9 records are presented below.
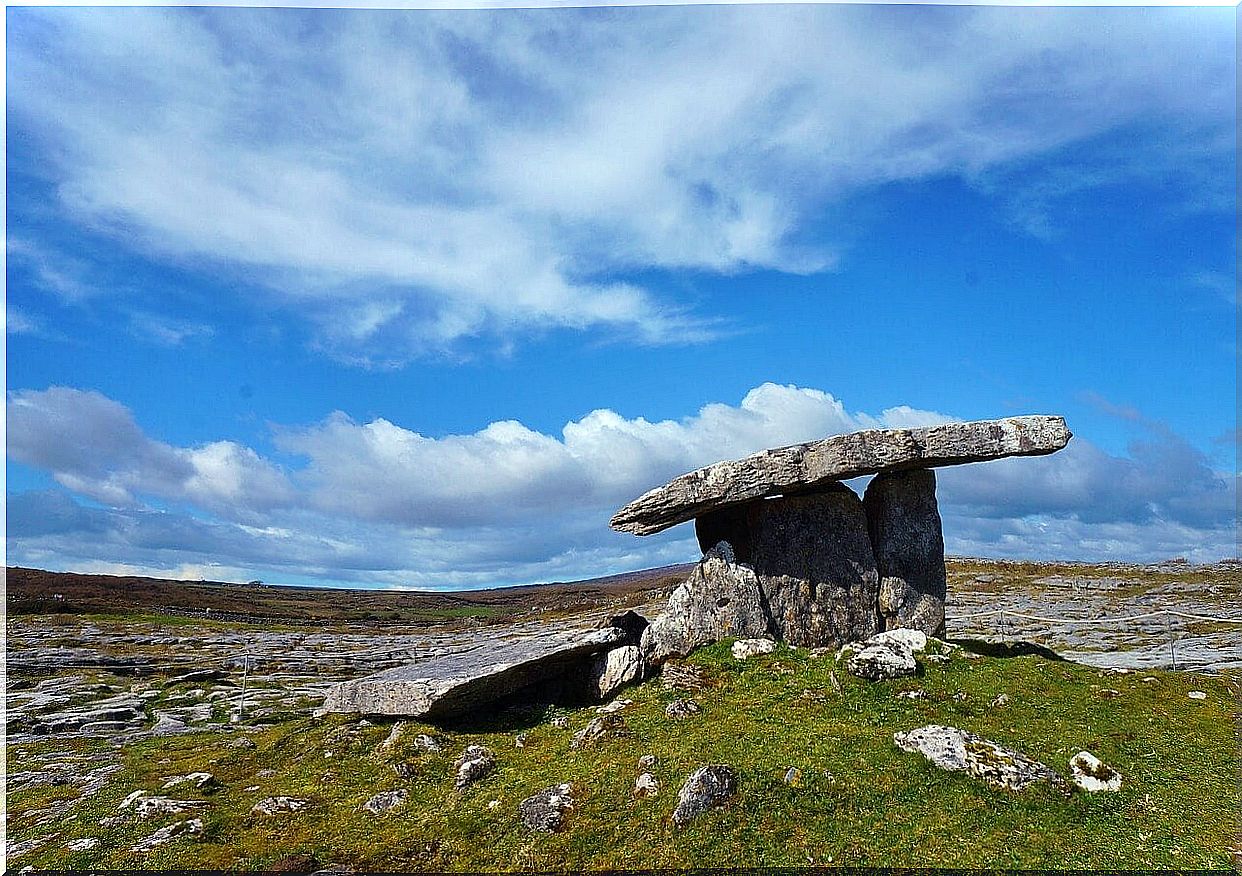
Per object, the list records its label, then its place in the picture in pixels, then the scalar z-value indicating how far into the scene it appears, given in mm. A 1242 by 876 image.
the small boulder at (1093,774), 14891
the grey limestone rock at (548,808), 14344
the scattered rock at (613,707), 19594
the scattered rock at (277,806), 16016
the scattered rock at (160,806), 15875
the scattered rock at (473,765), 16766
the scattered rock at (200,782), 17625
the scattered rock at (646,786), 14914
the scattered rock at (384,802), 15859
